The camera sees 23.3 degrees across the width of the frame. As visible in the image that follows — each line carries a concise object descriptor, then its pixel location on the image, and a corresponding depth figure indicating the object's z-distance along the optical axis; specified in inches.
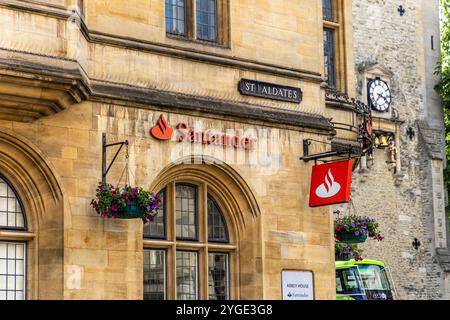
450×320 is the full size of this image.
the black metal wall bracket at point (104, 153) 608.1
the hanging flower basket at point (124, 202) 588.7
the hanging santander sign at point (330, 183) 661.3
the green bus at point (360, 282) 946.1
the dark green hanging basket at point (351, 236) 753.6
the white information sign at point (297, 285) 694.5
